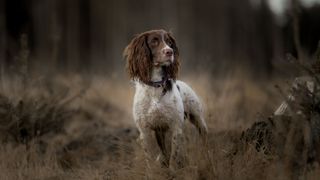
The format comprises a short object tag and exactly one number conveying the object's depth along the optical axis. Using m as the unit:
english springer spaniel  6.29
